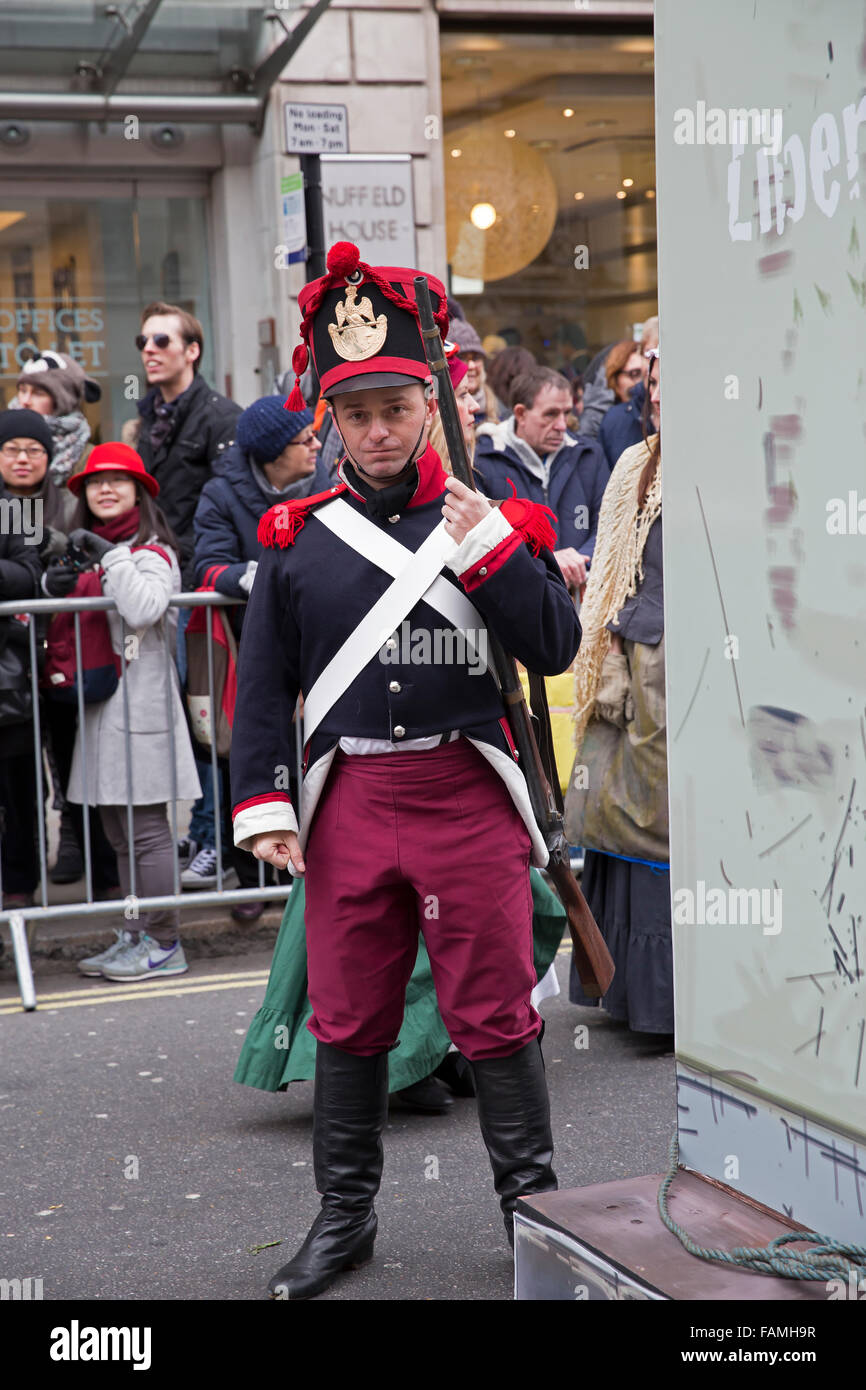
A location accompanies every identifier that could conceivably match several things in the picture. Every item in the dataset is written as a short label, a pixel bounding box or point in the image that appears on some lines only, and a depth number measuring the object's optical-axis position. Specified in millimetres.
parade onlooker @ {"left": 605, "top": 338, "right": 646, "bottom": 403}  8766
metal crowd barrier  5844
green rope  2379
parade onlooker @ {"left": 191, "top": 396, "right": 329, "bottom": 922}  6125
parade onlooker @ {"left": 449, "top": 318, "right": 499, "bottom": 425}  7723
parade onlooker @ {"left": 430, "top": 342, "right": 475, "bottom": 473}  4281
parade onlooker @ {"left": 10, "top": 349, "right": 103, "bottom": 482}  7332
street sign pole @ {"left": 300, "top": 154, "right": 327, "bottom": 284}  8648
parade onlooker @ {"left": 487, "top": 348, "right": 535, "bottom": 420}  8320
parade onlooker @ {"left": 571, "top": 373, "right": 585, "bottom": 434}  10672
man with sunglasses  7254
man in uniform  3209
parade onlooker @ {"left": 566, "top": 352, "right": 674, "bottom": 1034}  4918
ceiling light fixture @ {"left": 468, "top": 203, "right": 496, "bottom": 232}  11984
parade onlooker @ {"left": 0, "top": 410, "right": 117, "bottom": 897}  6109
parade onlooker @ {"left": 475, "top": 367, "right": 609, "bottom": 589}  7078
